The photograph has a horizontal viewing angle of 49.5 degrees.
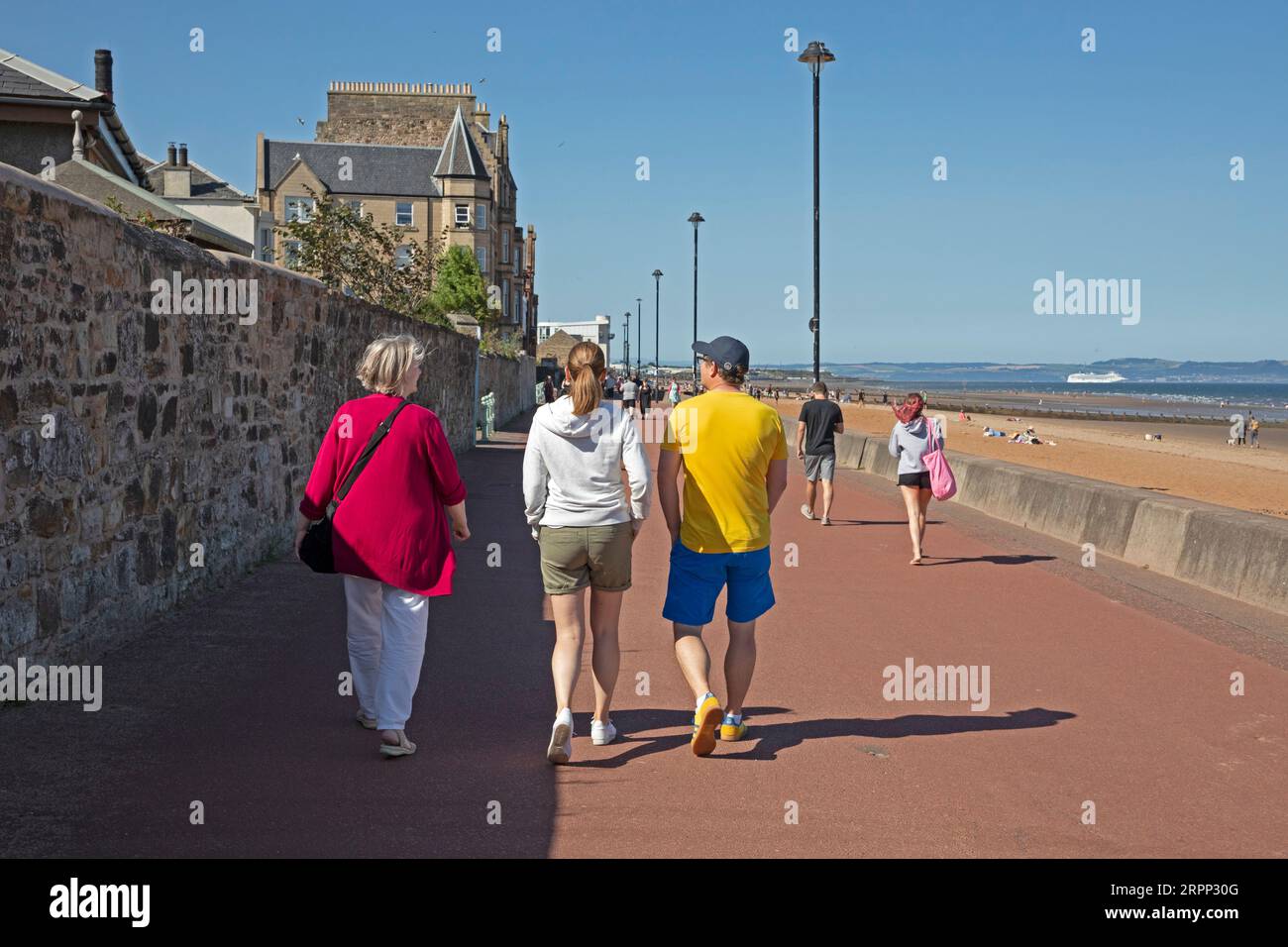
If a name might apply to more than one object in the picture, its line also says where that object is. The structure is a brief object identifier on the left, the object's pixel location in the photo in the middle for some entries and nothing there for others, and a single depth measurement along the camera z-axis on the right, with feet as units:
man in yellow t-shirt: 20.71
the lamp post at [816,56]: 86.02
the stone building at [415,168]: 267.39
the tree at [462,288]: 204.54
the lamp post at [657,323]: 281.74
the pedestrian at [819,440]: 53.01
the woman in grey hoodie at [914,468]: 42.11
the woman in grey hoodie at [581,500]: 20.11
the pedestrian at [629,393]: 139.23
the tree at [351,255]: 90.68
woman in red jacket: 19.53
